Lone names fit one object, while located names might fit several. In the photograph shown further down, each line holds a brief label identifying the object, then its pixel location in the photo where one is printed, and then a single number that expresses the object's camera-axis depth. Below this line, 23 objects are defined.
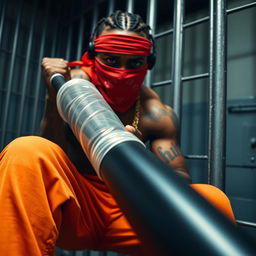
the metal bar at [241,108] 2.15
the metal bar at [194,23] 1.34
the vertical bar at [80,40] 1.97
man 0.56
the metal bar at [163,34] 1.48
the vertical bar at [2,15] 1.88
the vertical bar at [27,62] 1.96
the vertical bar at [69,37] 2.11
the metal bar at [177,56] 1.36
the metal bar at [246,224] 1.07
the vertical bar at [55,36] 2.19
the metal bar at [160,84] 1.44
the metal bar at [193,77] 1.30
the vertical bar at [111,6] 1.73
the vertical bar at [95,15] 1.88
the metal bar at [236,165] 2.03
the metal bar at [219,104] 1.13
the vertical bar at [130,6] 1.60
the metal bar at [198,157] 1.26
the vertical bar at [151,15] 1.51
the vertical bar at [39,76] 1.99
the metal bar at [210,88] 1.16
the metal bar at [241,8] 1.13
